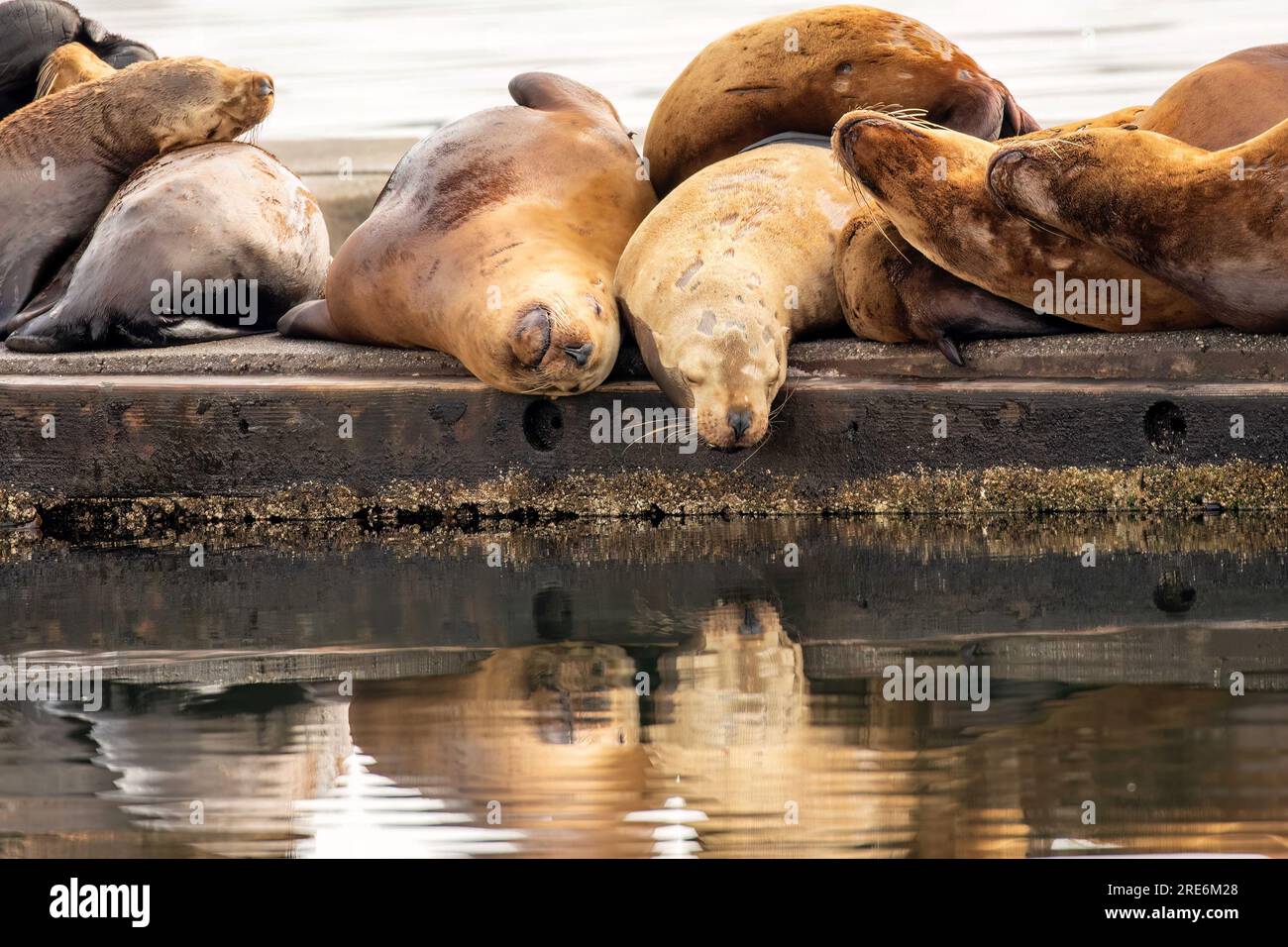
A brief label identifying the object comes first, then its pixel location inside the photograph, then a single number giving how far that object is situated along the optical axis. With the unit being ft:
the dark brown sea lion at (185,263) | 23.54
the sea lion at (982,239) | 18.98
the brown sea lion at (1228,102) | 19.49
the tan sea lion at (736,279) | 18.65
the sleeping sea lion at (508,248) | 19.22
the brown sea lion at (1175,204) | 17.66
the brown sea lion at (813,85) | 21.97
